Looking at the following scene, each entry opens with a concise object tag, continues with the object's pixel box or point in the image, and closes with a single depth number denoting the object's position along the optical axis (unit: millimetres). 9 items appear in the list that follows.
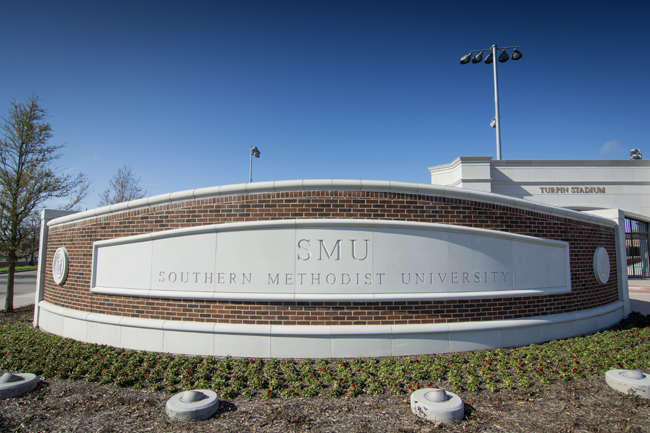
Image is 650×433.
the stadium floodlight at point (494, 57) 15375
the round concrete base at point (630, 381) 4035
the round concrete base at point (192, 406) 3484
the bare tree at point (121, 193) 20319
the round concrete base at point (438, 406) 3424
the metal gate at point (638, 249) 18016
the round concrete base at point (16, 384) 4141
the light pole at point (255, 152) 20438
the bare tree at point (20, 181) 10805
